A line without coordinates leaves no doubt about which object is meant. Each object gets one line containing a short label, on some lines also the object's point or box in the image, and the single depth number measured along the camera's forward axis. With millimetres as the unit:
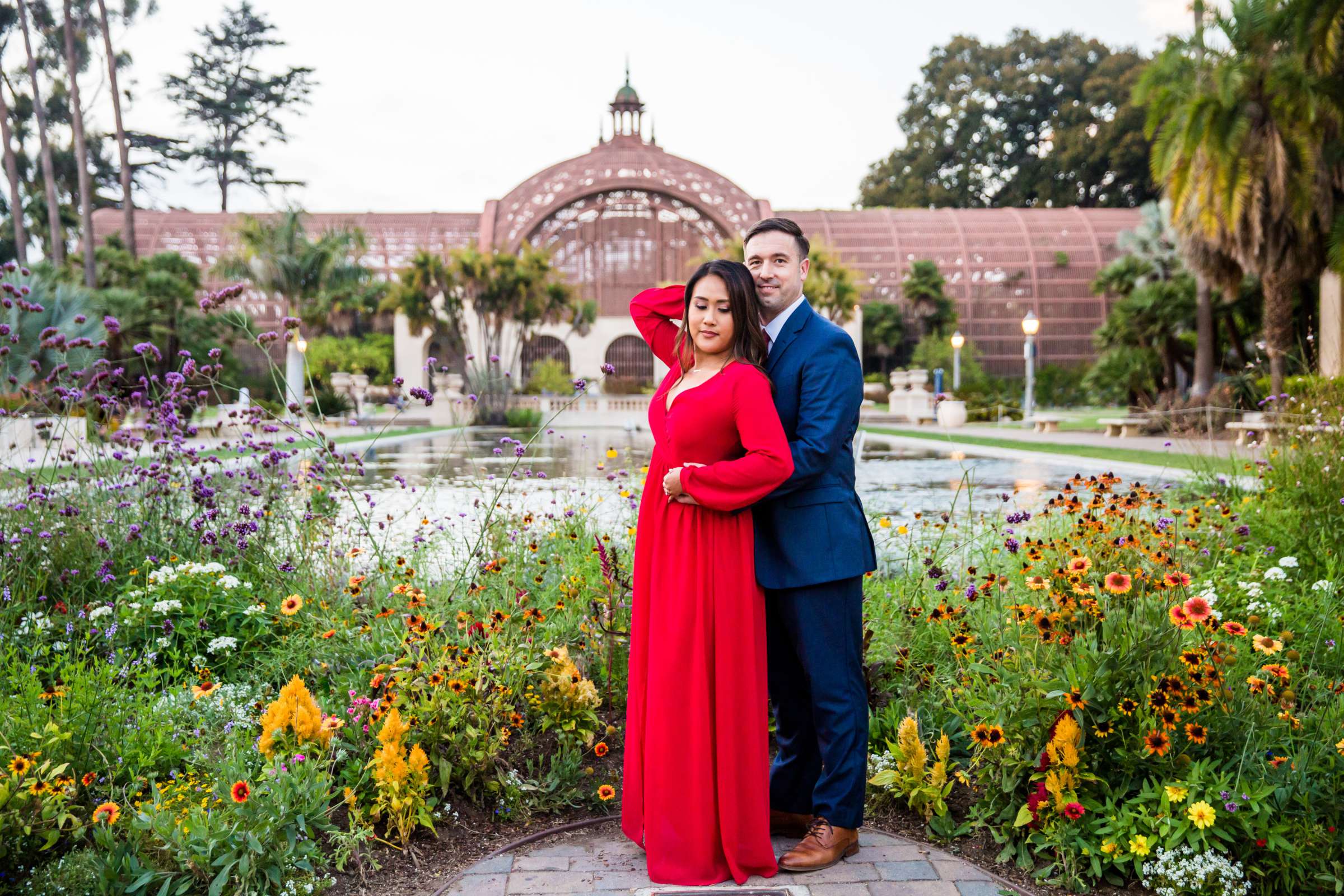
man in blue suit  2504
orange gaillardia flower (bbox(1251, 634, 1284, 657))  2412
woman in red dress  2432
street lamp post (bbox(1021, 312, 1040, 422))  22906
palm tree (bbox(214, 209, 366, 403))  25703
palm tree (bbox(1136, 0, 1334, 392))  15820
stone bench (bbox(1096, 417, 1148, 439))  19478
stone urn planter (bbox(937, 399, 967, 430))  26203
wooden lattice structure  38938
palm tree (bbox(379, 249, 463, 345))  25656
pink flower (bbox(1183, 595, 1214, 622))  2285
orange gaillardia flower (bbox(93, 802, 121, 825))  2088
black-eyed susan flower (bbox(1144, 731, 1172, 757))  2326
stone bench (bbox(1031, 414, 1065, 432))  22281
